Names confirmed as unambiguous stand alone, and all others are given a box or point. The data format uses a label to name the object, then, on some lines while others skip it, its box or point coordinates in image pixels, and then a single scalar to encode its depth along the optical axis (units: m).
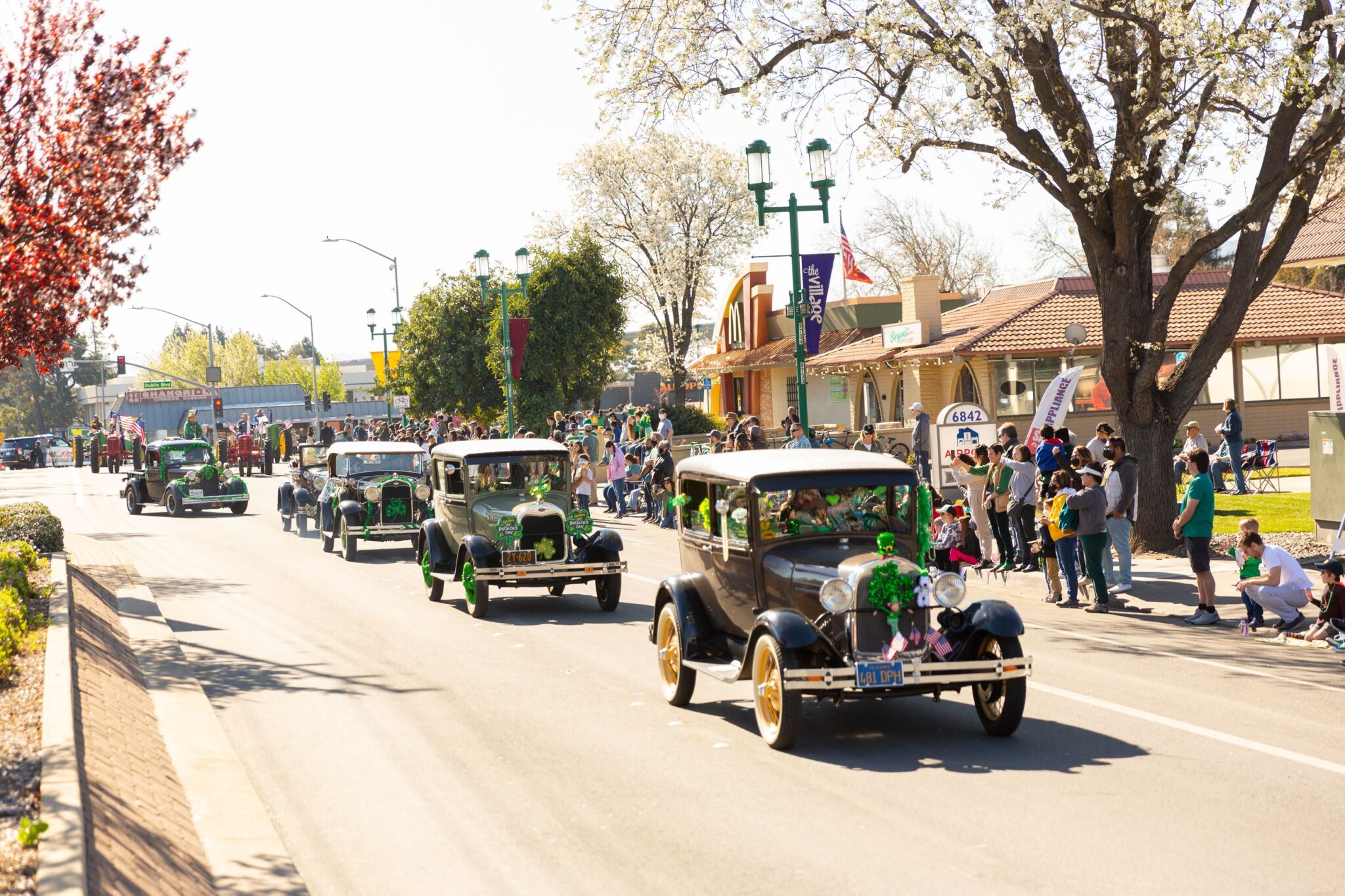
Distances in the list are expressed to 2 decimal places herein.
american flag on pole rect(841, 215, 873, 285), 42.44
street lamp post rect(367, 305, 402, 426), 53.41
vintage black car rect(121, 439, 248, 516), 33.25
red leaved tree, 15.04
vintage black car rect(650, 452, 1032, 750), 8.73
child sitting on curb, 11.79
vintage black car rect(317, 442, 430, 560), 21.83
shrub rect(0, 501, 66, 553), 18.02
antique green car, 15.53
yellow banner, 55.69
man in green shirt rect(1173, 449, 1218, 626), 13.59
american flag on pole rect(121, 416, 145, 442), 43.63
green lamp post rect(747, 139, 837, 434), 20.61
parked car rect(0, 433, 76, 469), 72.88
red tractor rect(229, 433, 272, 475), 51.84
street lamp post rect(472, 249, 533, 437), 33.22
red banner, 36.56
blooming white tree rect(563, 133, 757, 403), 60.66
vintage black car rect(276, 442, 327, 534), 27.20
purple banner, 39.41
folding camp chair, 25.70
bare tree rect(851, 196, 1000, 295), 78.56
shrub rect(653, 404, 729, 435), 51.75
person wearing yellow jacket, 15.09
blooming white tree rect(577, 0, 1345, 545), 16.30
